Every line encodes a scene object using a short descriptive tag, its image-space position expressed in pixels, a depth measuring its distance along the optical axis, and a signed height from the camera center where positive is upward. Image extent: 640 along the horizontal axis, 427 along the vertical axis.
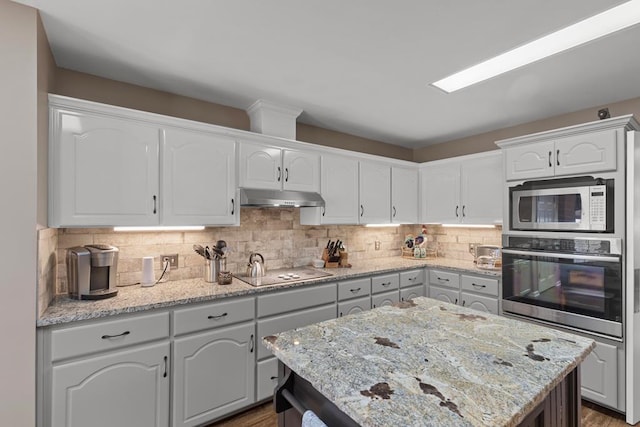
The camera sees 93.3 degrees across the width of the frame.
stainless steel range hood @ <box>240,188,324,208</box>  2.58 +0.15
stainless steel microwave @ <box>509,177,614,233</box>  2.31 +0.08
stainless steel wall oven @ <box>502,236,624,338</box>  2.27 -0.56
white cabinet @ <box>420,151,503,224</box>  3.34 +0.30
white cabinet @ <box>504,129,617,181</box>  2.32 +0.50
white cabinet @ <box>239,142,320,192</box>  2.64 +0.44
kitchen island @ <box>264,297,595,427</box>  0.87 -0.56
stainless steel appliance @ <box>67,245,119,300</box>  1.93 -0.37
